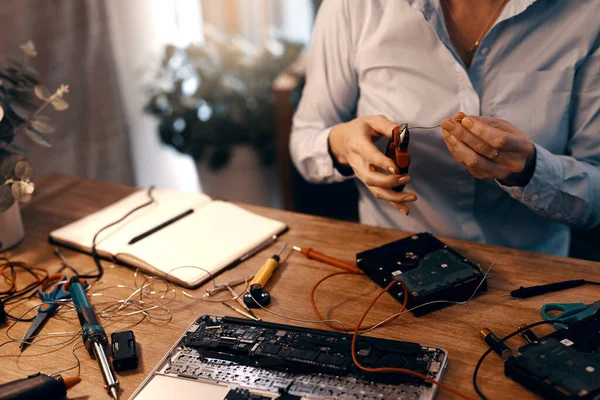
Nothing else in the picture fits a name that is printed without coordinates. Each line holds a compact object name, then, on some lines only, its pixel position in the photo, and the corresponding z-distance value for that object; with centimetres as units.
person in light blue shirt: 106
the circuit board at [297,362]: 74
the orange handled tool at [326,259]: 100
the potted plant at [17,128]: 108
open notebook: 104
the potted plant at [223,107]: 216
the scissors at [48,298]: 91
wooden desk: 80
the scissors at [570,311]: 84
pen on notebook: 112
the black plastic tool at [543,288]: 91
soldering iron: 78
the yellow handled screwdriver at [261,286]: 93
